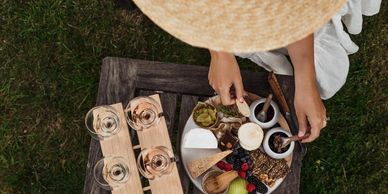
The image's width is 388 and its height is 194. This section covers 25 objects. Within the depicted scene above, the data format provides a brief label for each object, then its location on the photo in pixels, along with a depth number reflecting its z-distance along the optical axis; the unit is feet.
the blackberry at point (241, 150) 5.69
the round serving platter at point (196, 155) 5.73
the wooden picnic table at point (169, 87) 5.88
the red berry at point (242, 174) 5.62
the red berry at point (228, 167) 5.67
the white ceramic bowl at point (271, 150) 5.65
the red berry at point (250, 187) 5.59
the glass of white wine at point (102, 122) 5.61
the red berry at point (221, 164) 5.70
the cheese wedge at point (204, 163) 5.57
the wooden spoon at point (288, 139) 5.56
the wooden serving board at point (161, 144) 5.51
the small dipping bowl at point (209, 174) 5.67
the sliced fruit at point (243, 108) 5.71
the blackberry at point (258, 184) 5.65
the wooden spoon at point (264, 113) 5.63
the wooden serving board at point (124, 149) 5.56
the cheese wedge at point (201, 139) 5.65
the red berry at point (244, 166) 5.64
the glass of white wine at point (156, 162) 5.49
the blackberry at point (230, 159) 5.65
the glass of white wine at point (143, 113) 5.62
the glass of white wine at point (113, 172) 5.50
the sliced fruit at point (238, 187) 5.49
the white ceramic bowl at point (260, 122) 5.69
